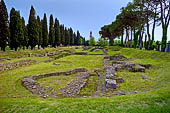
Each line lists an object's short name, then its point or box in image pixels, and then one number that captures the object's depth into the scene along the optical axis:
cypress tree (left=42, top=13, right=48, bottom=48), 34.56
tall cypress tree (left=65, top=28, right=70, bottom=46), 58.22
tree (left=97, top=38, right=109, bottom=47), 80.72
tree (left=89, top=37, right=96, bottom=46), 83.94
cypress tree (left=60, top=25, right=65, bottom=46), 51.41
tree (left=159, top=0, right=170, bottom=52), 19.77
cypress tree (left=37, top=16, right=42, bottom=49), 31.80
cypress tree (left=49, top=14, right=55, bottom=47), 40.06
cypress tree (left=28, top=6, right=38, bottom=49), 28.42
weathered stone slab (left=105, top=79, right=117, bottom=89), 6.87
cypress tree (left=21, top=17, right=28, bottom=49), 27.26
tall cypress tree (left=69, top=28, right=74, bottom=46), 66.88
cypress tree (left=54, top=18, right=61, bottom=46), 44.47
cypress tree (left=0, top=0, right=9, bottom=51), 20.65
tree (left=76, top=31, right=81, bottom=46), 79.47
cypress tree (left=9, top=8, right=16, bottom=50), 22.80
